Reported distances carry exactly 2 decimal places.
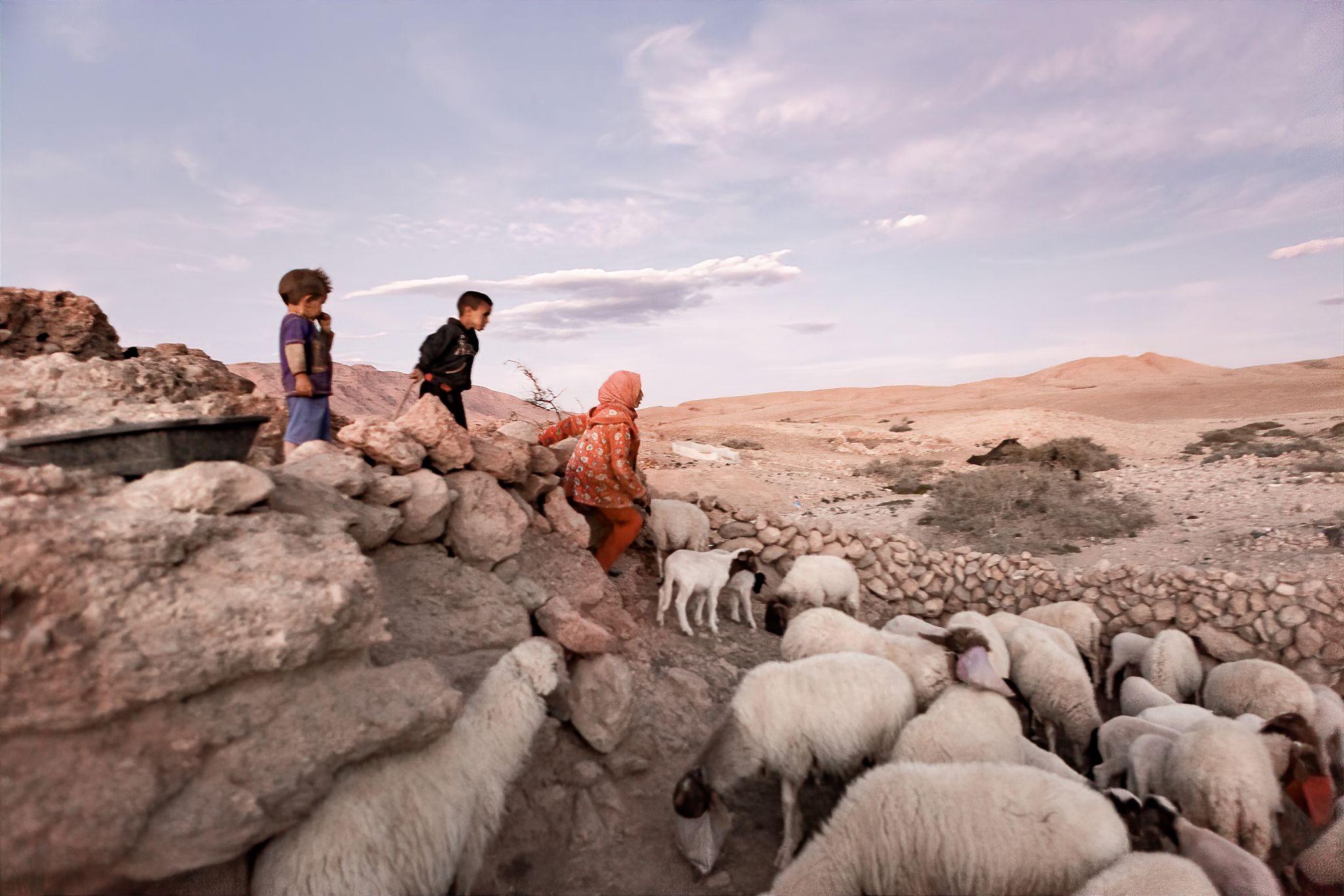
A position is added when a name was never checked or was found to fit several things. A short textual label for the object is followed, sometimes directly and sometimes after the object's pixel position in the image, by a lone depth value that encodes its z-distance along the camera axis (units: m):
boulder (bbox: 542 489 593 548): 5.61
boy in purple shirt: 4.57
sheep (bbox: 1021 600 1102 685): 6.43
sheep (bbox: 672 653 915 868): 4.05
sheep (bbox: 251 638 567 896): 2.77
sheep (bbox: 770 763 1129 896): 3.05
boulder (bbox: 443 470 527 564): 4.70
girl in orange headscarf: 5.86
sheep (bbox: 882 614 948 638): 5.96
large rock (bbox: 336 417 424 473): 4.32
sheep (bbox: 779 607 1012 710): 4.55
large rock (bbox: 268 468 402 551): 3.37
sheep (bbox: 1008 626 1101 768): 5.09
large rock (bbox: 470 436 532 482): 5.06
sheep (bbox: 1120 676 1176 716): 5.38
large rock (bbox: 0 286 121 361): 4.82
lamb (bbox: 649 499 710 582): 6.85
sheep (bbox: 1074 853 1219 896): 2.78
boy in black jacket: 5.75
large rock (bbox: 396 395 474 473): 4.66
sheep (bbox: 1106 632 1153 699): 6.19
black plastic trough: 2.90
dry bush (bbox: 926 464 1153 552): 9.53
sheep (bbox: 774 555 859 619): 6.88
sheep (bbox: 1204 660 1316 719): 5.02
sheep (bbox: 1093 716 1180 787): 4.49
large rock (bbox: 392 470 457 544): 4.35
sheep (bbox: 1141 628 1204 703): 5.79
